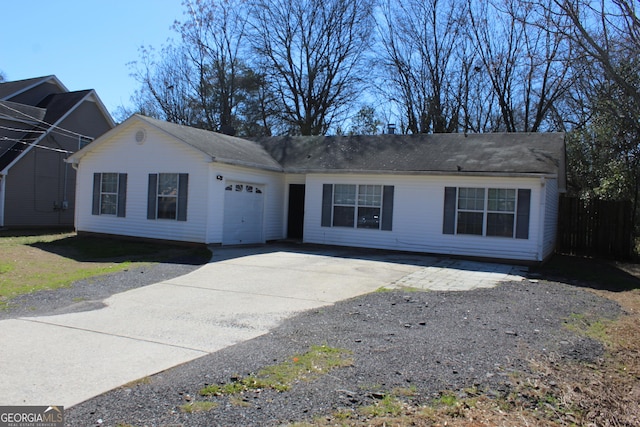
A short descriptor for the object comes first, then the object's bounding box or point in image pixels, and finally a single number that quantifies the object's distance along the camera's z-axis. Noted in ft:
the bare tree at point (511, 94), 92.94
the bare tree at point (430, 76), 102.22
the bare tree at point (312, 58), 110.01
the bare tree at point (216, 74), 114.52
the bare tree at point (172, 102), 121.39
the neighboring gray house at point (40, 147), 73.61
